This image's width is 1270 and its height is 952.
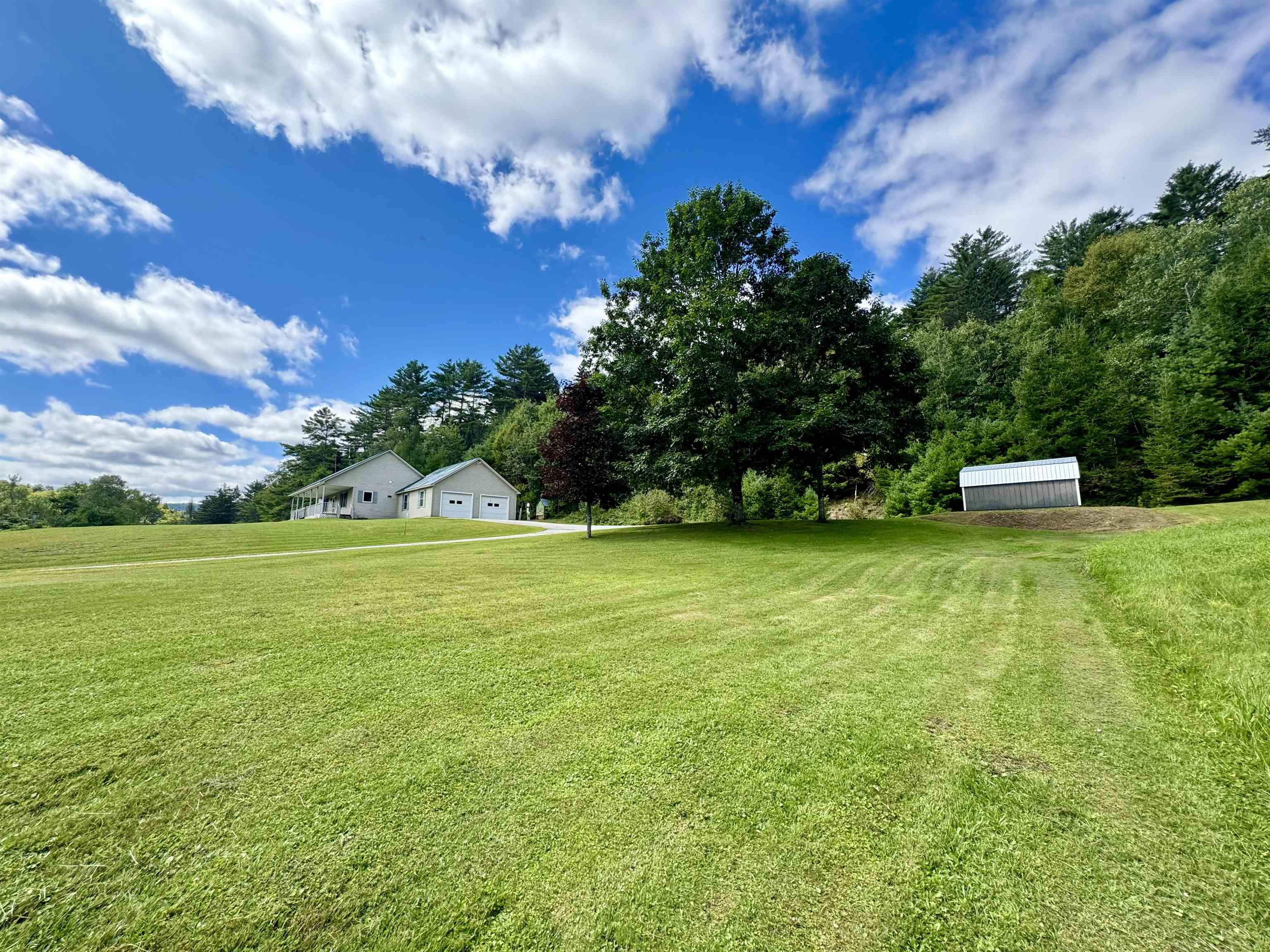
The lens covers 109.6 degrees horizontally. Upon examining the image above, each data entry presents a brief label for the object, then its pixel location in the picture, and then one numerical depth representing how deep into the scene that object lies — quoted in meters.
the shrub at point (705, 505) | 25.03
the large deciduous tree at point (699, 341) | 14.49
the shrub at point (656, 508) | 26.92
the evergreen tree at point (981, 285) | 38.94
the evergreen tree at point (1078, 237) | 34.47
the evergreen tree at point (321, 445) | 50.50
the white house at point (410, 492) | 31.02
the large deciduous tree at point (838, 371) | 15.28
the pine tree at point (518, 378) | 52.19
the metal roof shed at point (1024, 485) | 19.73
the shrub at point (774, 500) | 27.55
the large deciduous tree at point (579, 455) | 15.52
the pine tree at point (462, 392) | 52.53
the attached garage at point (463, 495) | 30.70
